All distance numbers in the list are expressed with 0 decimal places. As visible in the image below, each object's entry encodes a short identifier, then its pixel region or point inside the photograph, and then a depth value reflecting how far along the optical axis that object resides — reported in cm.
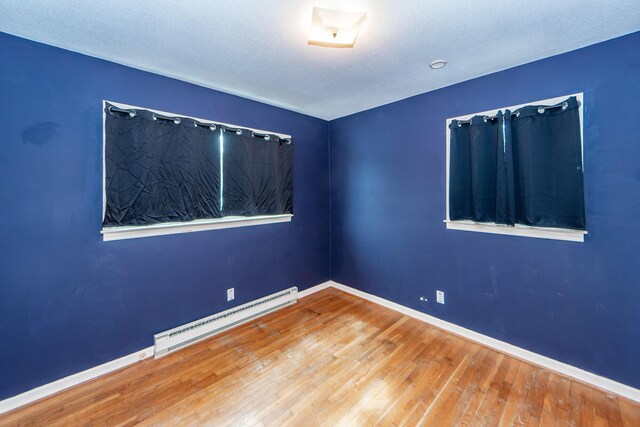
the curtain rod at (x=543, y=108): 188
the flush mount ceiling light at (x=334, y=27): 146
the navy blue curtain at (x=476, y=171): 222
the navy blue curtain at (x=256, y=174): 266
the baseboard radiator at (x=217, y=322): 222
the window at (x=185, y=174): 200
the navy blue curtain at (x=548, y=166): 186
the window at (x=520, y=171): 188
